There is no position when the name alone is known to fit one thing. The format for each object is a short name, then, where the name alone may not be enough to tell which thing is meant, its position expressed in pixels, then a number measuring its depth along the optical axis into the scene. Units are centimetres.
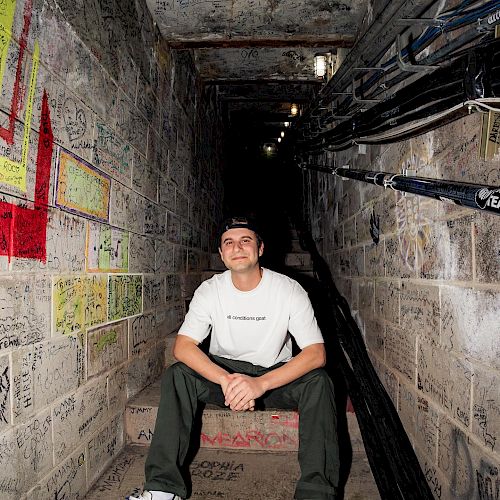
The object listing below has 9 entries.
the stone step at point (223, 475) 178
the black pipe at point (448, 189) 110
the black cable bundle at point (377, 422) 171
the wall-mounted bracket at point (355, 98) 233
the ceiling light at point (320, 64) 389
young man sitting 169
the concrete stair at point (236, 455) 184
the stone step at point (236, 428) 216
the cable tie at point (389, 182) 178
